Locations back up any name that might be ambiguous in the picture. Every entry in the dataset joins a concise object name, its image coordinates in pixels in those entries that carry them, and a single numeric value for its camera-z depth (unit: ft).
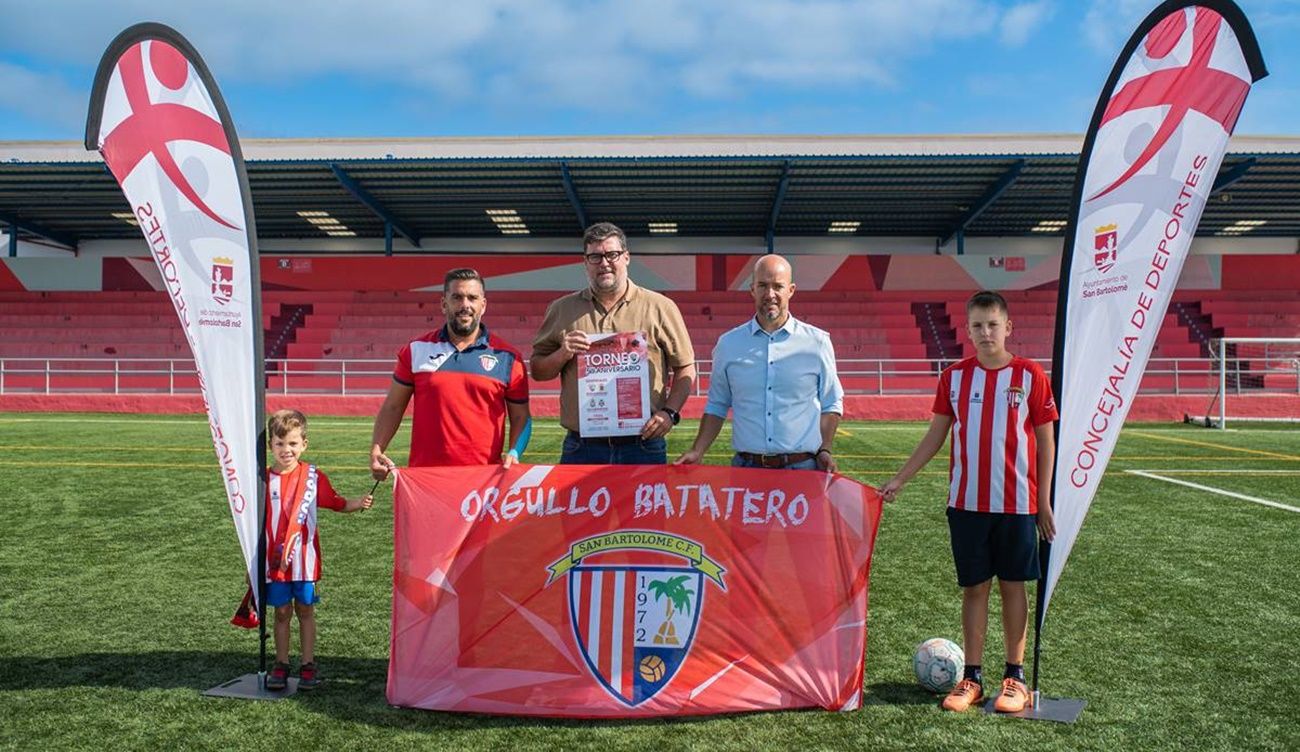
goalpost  59.92
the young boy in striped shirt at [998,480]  11.25
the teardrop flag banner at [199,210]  11.32
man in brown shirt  12.32
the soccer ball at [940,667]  11.82
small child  11.85
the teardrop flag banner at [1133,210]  10.84
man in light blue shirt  12.21
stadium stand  79.30
